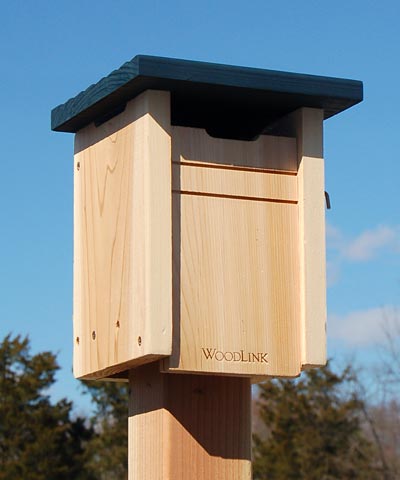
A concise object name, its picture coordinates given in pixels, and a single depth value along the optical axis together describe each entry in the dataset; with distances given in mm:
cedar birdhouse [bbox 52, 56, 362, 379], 2840
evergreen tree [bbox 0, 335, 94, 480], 21469
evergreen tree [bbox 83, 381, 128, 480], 22219
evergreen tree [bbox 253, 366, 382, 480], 23516
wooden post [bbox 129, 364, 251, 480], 2867
